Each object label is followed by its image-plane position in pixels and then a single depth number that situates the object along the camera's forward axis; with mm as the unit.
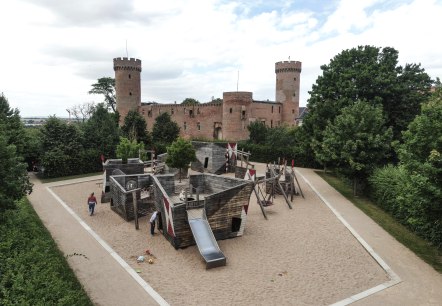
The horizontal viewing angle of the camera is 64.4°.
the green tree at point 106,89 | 73750
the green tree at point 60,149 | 31047
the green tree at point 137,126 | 43212
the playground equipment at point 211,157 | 31984
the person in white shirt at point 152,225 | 16125
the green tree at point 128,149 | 31203
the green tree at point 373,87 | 28219
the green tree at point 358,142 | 21609
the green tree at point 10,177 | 11523
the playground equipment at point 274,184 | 21712
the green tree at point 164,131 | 45531
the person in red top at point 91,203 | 19281
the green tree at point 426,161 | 11430
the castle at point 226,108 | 48156
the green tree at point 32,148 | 31902
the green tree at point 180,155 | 26906
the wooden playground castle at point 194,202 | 14336
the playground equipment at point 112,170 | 22438
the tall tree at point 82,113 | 81988
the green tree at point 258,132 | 43469
